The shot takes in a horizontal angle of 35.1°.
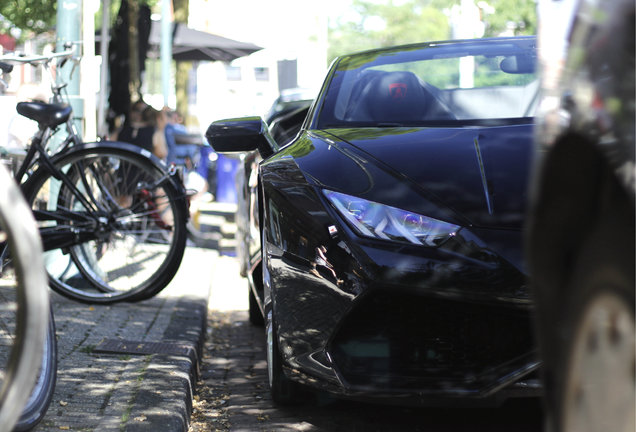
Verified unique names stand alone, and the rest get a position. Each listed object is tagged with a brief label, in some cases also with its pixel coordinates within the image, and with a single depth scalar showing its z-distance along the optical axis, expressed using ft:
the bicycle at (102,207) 18.04
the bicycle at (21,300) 7.21
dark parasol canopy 53.78
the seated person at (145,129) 36.96
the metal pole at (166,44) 50.95
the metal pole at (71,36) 22.93
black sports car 10.63
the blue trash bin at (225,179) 53.78
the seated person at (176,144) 40.34
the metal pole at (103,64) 32.04
